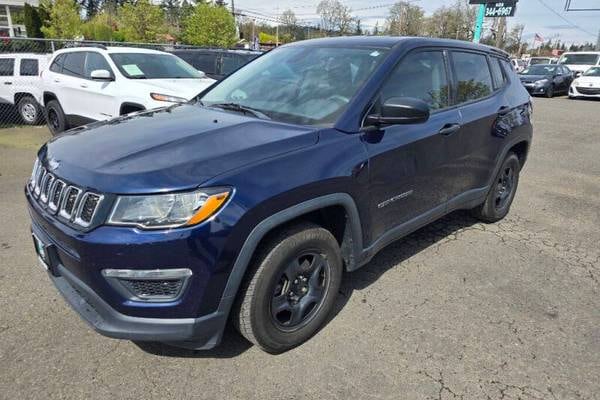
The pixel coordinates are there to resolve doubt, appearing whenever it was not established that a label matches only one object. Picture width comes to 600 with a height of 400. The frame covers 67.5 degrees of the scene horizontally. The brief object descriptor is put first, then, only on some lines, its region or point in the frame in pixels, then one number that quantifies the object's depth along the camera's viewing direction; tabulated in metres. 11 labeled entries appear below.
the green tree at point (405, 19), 55.88
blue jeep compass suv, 2.05
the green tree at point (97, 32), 27.84
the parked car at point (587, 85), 18.55
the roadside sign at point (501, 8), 20.88
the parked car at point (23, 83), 9.55
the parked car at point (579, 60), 24.11
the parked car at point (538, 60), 33.66
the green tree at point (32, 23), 31.53
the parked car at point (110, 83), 6.80
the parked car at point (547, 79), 20.07
